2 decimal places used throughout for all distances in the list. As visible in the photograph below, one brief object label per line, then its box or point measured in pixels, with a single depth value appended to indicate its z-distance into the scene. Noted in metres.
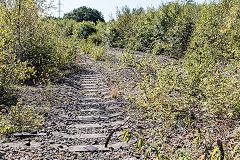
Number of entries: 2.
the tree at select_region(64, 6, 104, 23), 58.47
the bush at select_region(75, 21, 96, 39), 27.77
